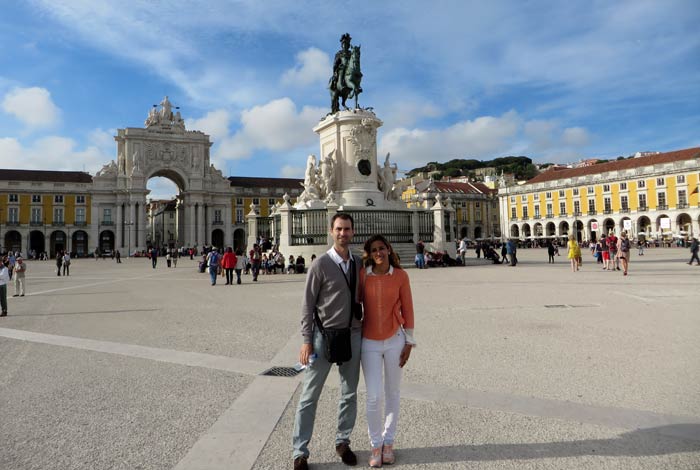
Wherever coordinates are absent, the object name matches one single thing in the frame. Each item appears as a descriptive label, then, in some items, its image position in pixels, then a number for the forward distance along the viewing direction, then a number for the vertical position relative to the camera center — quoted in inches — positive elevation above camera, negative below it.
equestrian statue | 860.6 +330.5
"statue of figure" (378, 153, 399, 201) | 890.1 +138.9
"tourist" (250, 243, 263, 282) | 647.8 -6.8
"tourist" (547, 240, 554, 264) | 889.1 -6.5
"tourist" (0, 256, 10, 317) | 357.7 -20.0
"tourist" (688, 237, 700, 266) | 719.7 -7.0
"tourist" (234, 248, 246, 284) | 615.6 -14.9
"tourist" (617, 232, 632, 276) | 584.4 -4.5
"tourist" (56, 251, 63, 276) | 896.9 +1.2
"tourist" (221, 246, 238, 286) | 596.4 -6.9
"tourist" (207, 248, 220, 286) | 579.9 -6.1
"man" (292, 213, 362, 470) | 113.1 -16.8
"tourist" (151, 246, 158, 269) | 1110.5 +9.3
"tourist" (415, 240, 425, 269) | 781.9 -6.3
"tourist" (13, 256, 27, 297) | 489.7 -8.4
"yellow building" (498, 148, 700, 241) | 2142.0 +244.0
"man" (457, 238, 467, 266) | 851.0 +0.2
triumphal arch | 2536.9 +419.2
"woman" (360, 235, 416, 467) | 114.7 -19.8
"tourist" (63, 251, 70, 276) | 892.6 +0.8
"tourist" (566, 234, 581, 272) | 676.1 -7.7
